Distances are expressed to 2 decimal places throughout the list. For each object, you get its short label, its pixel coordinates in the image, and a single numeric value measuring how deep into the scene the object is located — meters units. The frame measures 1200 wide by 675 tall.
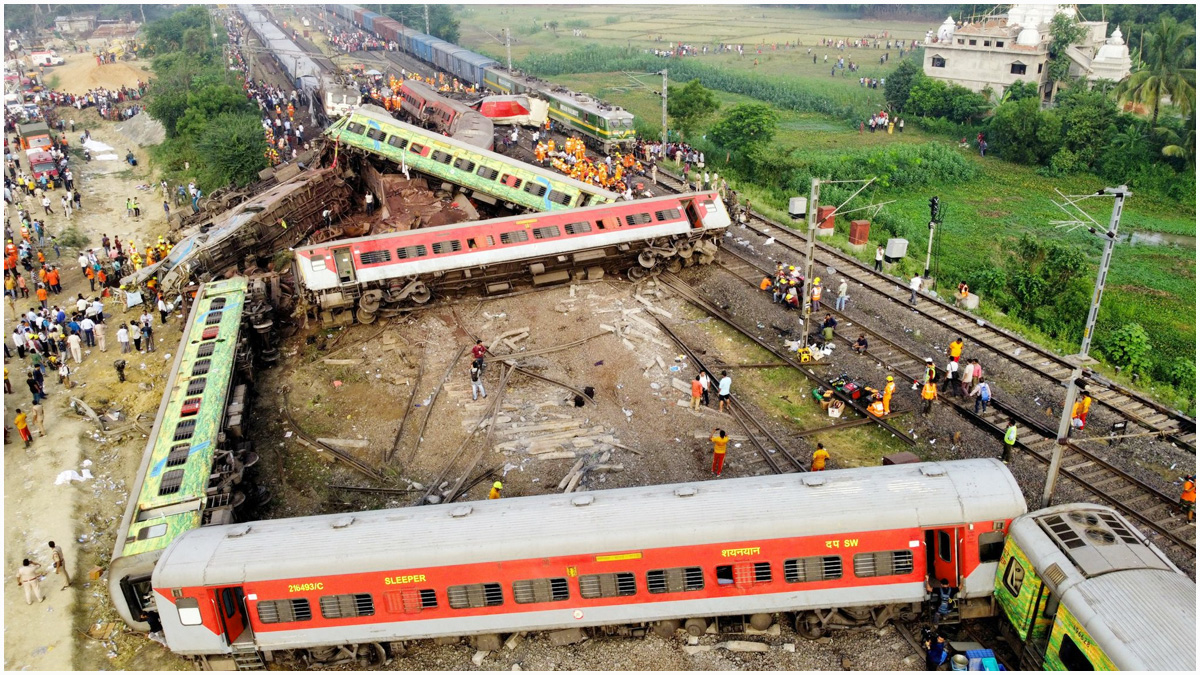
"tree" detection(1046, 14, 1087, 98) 61.88
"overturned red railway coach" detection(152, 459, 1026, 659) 15.55
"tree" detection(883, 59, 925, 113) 66.81
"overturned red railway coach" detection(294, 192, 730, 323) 29.72
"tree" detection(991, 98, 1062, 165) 52.59
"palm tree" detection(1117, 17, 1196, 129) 49.22
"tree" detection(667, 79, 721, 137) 53.38
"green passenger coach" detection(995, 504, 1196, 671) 12.51
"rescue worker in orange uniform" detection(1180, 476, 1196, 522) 18.81
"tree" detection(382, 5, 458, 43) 105.94
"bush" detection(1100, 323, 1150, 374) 27.84
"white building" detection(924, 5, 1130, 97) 61.66
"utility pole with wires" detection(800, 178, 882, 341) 24.17
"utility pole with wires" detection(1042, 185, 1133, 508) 15.98
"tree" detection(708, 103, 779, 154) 50.19
